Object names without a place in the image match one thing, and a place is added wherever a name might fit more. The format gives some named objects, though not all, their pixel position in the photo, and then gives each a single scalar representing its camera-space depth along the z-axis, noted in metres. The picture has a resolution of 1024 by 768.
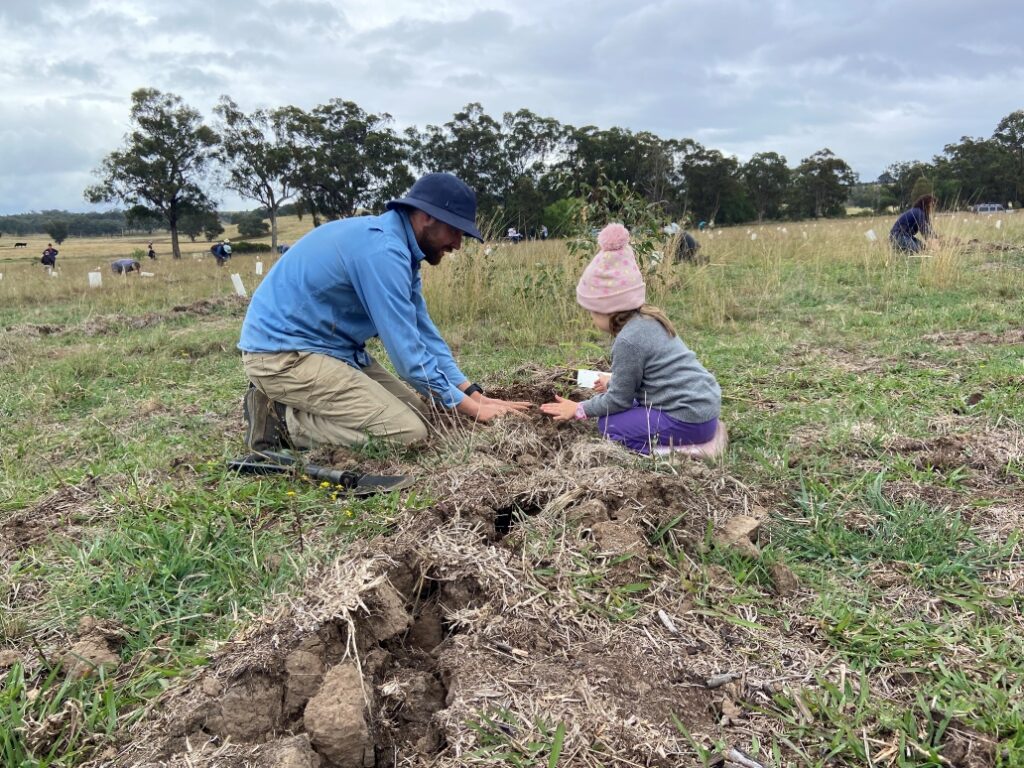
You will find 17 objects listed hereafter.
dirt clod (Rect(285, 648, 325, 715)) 1.41
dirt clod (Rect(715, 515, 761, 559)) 1.95
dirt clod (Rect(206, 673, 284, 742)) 1.35
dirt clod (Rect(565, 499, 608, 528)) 1.98
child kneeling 2.65
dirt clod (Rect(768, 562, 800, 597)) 1.82
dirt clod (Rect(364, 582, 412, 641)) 1.59
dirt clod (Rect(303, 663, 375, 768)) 1.30
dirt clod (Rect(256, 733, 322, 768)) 1.23
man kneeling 2.88
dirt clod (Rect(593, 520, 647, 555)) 1.85
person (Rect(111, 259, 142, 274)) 16.10
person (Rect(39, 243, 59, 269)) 22.39
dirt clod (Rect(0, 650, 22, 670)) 1.61
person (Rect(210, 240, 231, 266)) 22.61
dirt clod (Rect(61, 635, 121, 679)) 1.56
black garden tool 2.42
